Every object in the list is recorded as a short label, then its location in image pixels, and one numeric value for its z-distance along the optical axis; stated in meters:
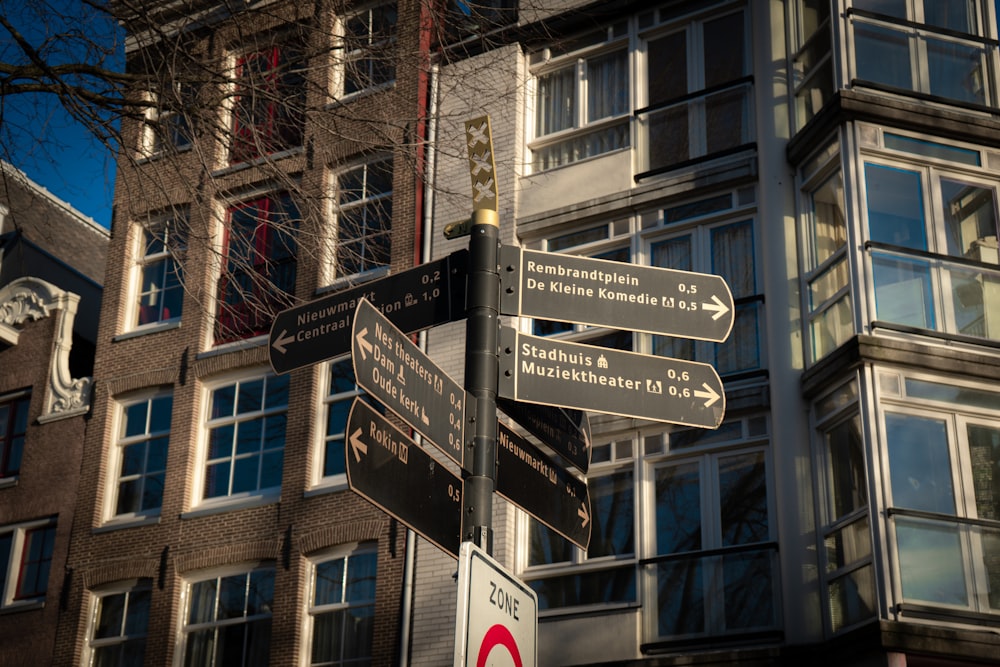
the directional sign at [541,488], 6.55
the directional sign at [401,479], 5.75
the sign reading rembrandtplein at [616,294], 6.70
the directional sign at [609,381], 6.46
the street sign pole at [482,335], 6.11
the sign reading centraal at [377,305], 6.83
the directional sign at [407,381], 5.90
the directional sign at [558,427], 6.89
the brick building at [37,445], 19.75
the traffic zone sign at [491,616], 5.25
